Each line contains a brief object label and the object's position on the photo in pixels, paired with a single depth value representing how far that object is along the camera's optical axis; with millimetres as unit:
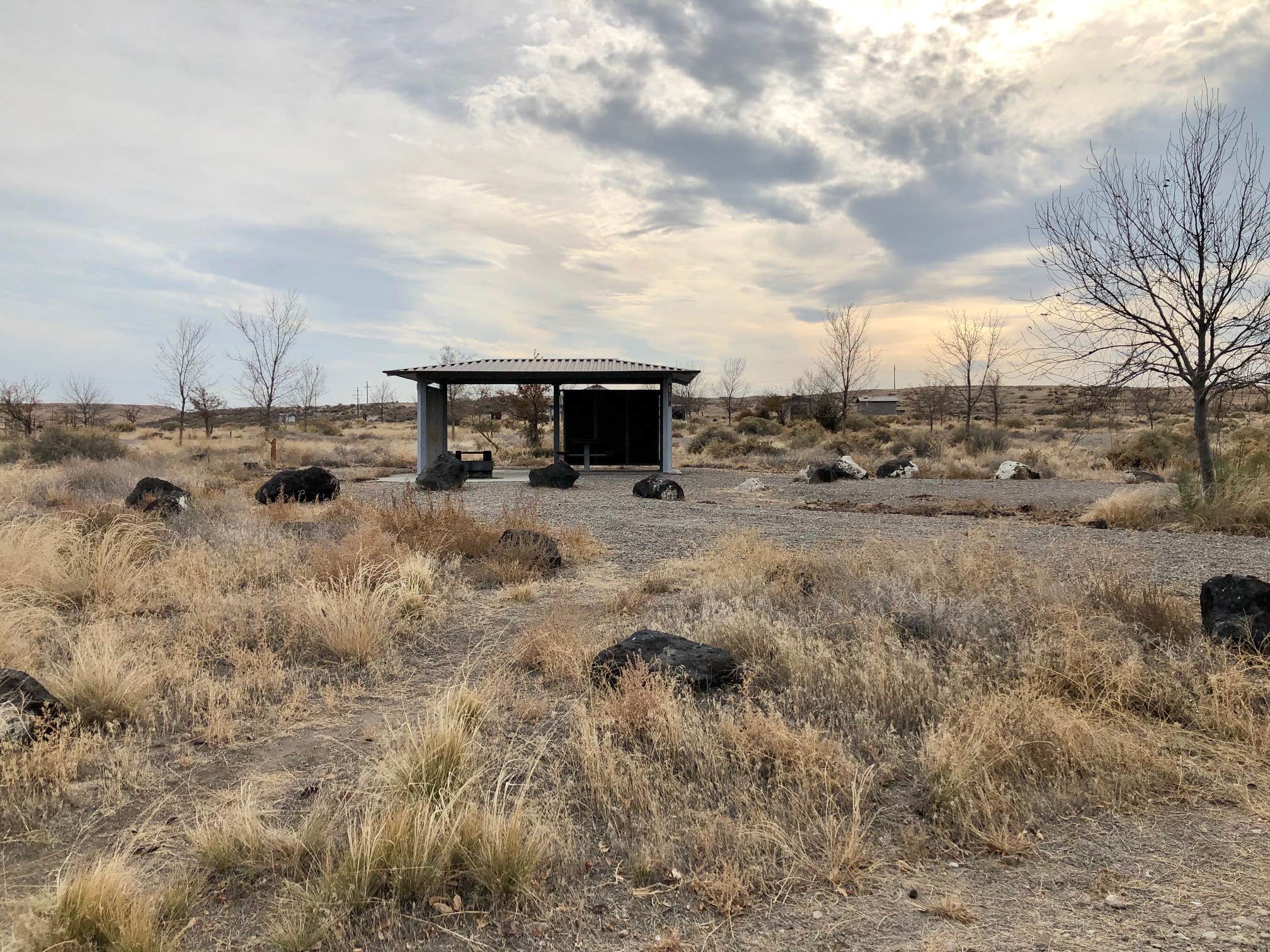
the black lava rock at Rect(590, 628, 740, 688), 4402
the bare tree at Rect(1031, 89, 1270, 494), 9898
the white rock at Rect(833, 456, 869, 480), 18828
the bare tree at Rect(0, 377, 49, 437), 29000
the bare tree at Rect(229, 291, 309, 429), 27531
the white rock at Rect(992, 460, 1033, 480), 18234
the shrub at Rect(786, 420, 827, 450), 29141
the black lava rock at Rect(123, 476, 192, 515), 9711
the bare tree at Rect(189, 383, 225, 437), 32406
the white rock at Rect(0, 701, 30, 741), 3623
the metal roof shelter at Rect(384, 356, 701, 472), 20172
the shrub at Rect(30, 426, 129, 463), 20312
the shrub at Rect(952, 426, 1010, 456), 25203
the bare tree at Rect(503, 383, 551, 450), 30750
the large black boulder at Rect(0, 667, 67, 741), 3672
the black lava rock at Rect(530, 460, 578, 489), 16984
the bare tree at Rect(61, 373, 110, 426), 36281
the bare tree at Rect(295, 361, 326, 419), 40612
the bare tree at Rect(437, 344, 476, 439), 49844
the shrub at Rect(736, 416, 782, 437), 34281
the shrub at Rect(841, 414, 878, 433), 34200
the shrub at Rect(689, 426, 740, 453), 31078
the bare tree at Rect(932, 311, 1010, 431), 28609
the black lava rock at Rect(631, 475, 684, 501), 15102
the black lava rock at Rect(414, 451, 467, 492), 15617
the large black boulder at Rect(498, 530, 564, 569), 7973
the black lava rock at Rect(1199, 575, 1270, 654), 4426
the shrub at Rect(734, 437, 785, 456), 27048
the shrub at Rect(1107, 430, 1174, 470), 19750
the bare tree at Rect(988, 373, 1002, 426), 30958
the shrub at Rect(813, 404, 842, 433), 34844
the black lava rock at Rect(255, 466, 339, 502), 12130
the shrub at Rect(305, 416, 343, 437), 40969
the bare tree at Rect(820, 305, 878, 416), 32688
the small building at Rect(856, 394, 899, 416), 62781
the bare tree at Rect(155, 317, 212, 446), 30812
